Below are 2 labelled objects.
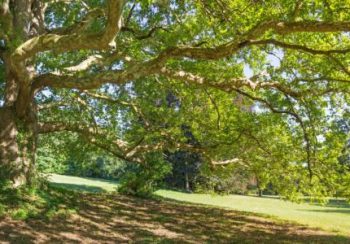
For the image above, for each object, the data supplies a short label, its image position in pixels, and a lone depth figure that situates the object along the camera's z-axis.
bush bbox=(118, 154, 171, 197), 26.33
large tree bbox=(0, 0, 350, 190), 10.56
